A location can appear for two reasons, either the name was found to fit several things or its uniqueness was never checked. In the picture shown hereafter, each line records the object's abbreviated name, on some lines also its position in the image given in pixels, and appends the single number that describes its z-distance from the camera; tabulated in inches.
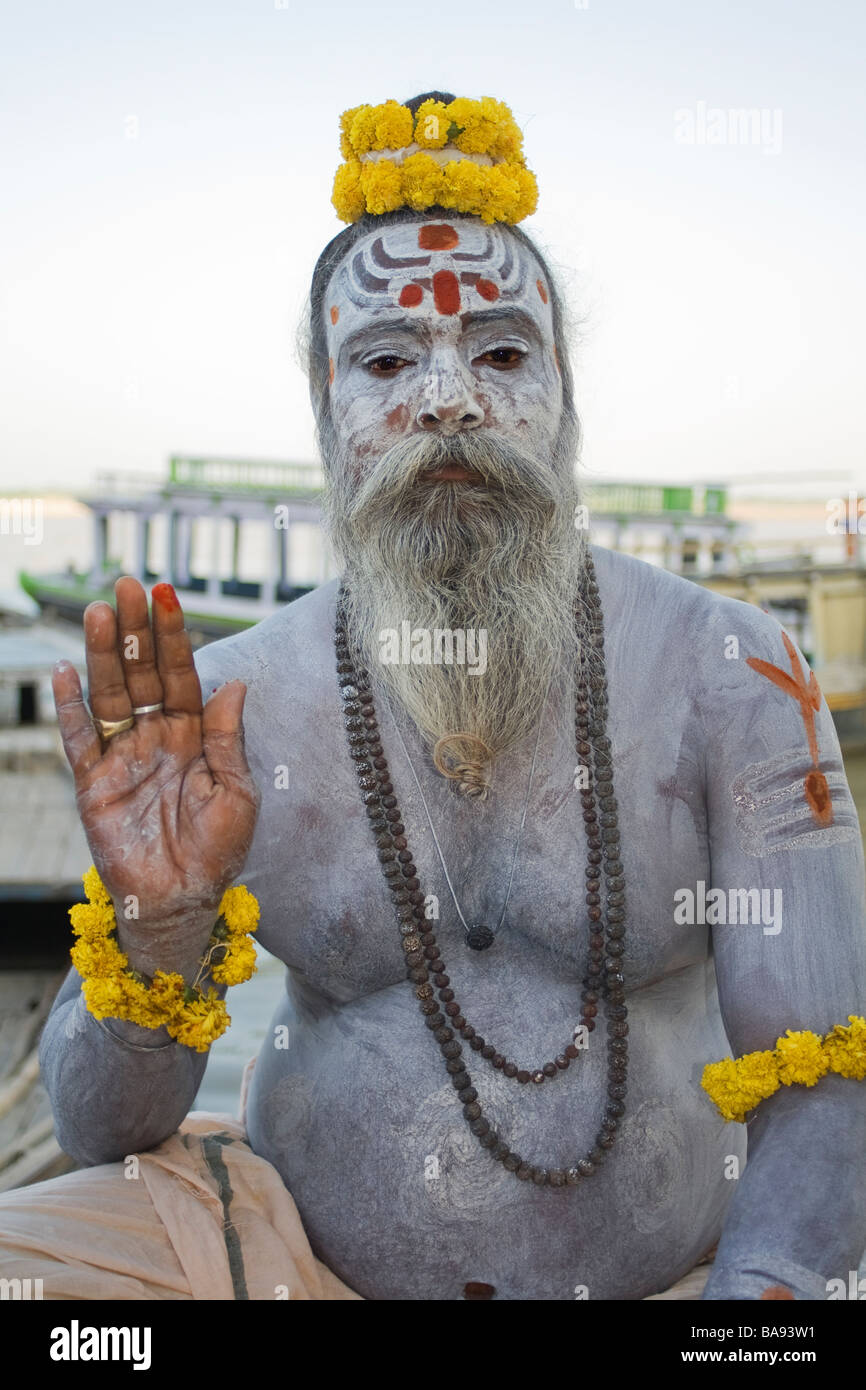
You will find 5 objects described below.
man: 50.3
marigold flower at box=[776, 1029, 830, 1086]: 50.0
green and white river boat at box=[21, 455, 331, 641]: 619.6
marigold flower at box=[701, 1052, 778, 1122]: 50.4
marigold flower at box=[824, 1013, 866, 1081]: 49.9
